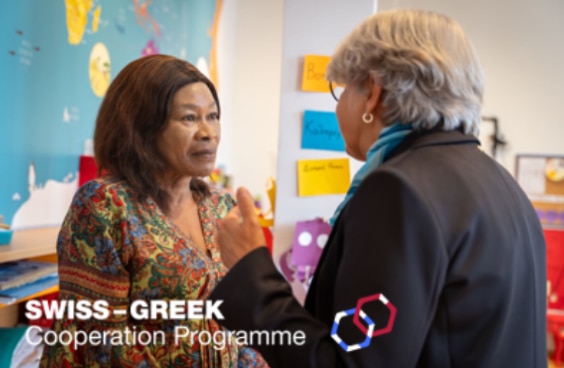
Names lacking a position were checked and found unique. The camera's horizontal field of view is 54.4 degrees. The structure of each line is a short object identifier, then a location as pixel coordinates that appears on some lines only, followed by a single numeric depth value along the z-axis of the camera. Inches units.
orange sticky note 70.0
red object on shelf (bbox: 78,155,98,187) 84.7
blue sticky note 70.4
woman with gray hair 27.2
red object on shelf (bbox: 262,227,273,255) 86.3
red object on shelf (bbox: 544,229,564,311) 164.2
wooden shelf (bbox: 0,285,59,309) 57.1
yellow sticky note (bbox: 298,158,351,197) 70.8
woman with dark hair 45.8
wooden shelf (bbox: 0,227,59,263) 56.0
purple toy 69.7
